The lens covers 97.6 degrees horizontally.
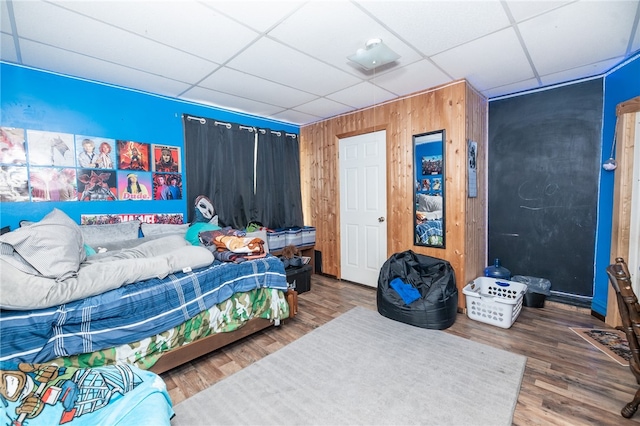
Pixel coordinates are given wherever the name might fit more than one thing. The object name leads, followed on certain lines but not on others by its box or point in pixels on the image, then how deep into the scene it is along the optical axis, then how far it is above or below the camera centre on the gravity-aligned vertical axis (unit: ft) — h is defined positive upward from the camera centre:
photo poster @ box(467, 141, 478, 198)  10.25 +0.96
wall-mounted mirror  10.48 +0.25
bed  4.90 -2.09
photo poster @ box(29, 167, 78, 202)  8.10 +0.61
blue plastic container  11.02 -3.12
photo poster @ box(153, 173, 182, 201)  10.45 +0.59
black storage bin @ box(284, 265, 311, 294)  11.75 -3.40
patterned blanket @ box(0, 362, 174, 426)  4.10 -3.05
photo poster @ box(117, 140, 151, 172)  9.61 +1.65
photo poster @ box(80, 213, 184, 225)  9.03 -0.56
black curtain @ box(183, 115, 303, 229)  11.55 +1.27
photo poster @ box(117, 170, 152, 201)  9.64 +0.61
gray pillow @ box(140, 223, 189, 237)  9.54 -0.96
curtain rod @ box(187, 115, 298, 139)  11.51 +3.35
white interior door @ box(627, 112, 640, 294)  8.14 -0.93
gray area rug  5.37 -4.18
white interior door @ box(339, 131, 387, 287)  12.53 -0.48
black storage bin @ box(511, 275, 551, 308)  10.24 -3.63
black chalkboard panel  9.98 +0.37
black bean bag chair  8.86 -3.21
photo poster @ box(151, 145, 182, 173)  10.44 +1.63
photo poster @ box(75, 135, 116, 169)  8.82 +1.66
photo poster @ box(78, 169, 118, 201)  8.89 +0.59
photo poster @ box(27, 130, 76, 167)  8.05 +1.65
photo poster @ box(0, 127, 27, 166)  7.64 +1.62
